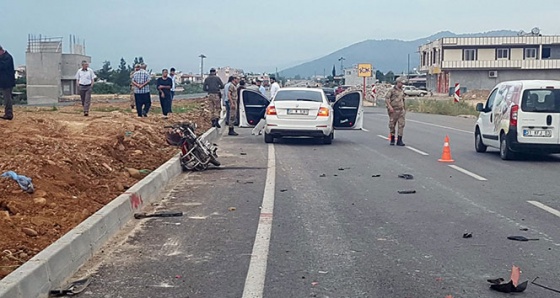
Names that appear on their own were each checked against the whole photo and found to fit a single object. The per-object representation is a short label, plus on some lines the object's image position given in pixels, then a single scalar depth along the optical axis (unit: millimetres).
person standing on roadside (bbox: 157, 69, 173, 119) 25231
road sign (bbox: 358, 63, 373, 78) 69188
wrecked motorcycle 13523
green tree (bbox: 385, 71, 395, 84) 146050
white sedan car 19594
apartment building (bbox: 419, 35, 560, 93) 84750
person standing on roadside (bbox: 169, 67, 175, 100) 27706
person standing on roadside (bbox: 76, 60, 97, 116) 21125
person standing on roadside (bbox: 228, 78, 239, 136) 24156
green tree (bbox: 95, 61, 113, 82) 91475
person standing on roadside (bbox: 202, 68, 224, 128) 23703
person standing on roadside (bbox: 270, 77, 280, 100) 29619
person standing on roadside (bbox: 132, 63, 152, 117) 22312
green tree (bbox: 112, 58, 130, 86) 81425
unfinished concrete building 47656
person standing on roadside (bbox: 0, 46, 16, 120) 15898
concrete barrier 5660
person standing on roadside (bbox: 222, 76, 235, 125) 25211
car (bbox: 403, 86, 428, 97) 85375
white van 15906
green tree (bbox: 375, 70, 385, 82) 159000
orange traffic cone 16203
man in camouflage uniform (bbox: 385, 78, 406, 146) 19703
